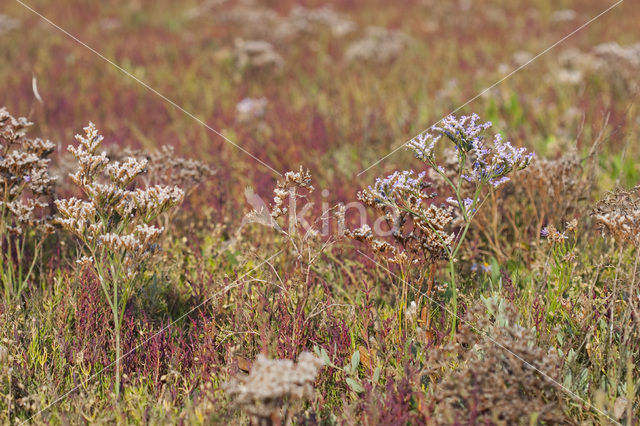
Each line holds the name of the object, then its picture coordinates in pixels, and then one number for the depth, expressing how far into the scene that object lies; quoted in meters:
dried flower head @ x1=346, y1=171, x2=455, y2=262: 2.60
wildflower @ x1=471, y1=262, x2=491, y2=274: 3.28
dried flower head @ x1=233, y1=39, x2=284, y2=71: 7.90
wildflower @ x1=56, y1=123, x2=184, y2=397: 2.40
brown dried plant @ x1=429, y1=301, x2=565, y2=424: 2.04
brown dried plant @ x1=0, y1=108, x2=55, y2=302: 2.95
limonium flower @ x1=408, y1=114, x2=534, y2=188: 2.50
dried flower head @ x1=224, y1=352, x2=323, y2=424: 1.87
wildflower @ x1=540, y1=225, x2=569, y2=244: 2.61
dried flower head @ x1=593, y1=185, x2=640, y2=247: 2.47
